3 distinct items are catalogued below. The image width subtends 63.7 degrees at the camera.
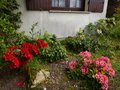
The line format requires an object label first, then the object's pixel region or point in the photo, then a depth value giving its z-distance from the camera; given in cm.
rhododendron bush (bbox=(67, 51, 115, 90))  199
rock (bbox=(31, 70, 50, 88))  201
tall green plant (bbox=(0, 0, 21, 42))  225
